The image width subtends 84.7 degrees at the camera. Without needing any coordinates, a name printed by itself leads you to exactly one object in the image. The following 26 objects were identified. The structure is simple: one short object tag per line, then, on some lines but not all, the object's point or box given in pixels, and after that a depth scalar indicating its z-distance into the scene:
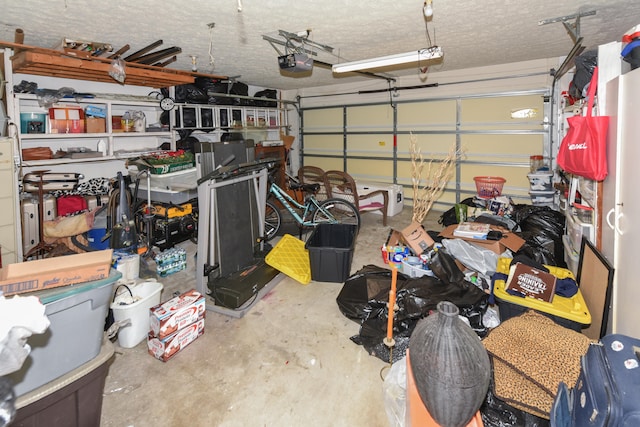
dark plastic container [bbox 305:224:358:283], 3.35
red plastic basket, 5.27
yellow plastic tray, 3.34
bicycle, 4.38
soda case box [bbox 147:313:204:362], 2.25
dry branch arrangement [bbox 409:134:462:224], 4.43
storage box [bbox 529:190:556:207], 4.71
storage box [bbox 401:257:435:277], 3.13
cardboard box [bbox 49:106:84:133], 4.21
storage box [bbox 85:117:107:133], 4.51
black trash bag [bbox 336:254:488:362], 2.34
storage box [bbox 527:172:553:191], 4.75
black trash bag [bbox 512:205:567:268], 3.25
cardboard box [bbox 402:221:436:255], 3.47
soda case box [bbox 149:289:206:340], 2.26
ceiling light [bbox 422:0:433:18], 2.55
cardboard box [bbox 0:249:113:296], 1.38
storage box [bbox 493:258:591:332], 2.05
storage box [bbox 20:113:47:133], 3.99
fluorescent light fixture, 3.20
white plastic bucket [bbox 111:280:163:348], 2.33
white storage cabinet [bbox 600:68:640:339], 1.70
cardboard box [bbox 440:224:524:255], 3.22
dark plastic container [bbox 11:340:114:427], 1.33
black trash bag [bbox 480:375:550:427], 1.55
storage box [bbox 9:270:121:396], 1.35
